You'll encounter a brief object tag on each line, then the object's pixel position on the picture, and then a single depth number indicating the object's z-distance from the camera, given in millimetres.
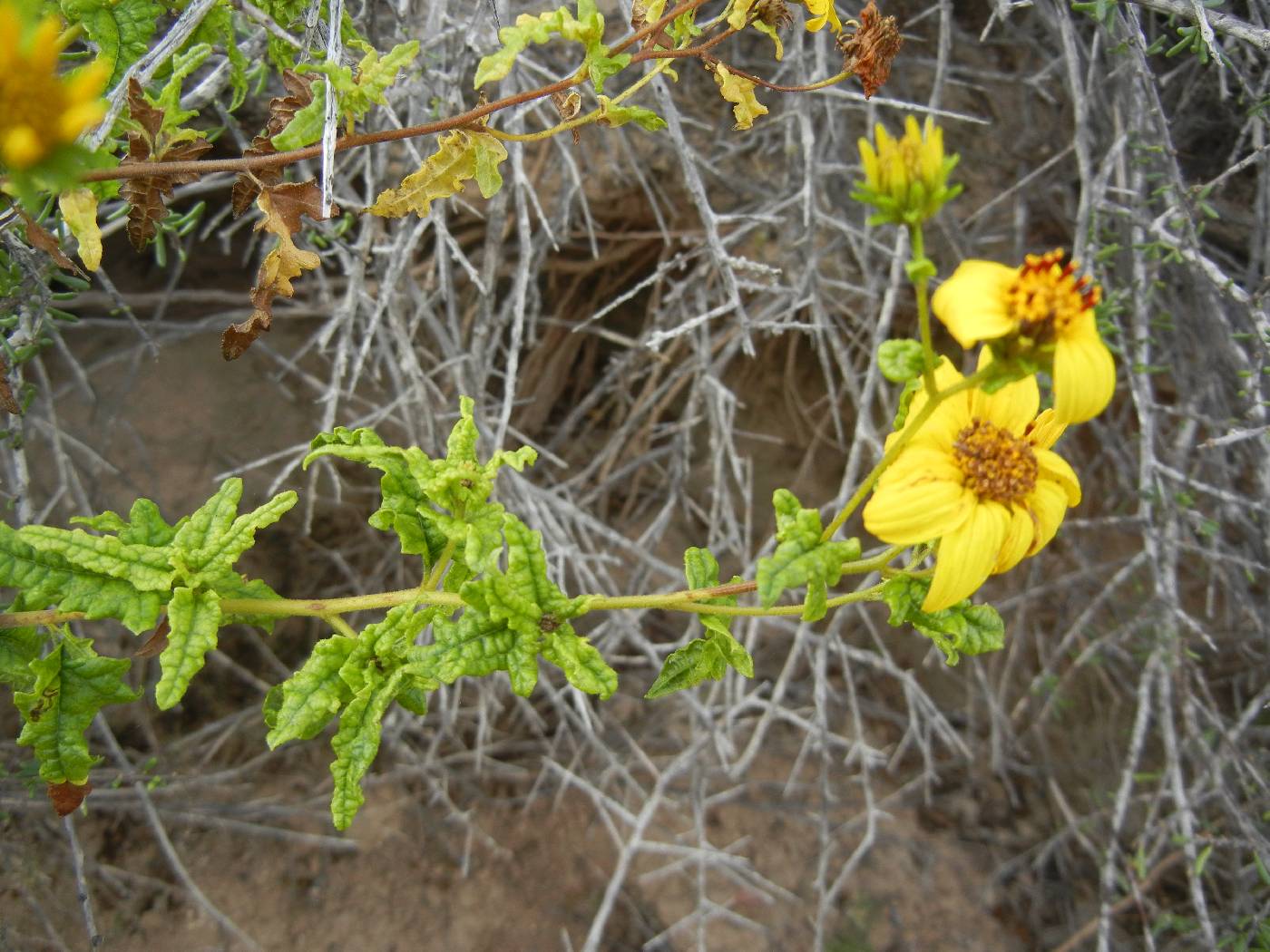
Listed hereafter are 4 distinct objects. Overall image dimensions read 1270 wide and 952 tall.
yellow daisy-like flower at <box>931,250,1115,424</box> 159
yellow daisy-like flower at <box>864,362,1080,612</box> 173
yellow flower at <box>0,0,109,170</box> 129
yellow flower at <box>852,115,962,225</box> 155
